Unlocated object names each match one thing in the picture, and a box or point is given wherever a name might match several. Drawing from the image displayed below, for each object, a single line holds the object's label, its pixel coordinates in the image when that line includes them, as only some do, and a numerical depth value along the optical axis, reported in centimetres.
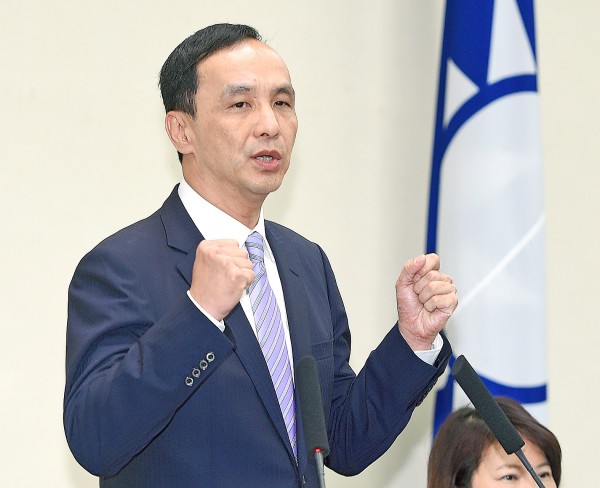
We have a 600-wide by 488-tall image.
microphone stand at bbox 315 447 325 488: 447
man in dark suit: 461
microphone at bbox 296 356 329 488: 449
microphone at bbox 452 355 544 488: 459
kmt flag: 594
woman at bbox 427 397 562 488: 511
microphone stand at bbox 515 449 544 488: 455
